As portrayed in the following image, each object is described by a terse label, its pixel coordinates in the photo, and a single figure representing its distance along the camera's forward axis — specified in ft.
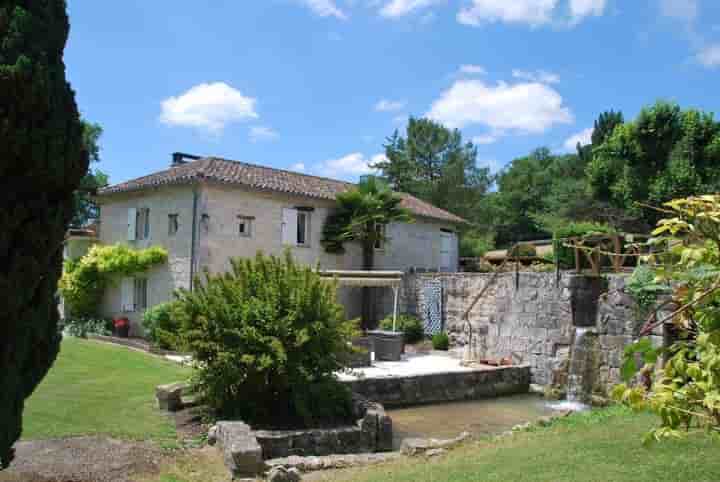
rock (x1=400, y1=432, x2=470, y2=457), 26.32
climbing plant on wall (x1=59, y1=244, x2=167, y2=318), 65.77
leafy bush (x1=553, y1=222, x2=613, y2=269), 56.00
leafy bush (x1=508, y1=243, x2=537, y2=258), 82.62
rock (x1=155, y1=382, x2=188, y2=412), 32.30
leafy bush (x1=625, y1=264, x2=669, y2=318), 42.70
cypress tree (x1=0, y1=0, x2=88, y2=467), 15.11
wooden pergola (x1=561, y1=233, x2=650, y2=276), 47.96
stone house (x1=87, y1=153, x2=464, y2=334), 61.98
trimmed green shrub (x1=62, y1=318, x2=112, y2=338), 65.62
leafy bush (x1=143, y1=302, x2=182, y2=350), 55.67
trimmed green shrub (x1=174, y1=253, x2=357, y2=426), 29.68
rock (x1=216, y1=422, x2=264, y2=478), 23.07
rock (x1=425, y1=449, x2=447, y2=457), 25.66
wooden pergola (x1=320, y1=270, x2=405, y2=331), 59.21
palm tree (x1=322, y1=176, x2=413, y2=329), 71.20
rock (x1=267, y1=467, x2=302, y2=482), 21.50
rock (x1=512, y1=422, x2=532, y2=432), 29.22
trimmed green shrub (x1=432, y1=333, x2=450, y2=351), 61.98
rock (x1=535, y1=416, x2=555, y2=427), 29.50
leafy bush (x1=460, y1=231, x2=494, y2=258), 123.87
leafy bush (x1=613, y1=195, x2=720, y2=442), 6.93
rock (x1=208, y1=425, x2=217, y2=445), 27.04
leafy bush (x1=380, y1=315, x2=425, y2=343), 63.93
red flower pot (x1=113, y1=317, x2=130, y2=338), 65.57
